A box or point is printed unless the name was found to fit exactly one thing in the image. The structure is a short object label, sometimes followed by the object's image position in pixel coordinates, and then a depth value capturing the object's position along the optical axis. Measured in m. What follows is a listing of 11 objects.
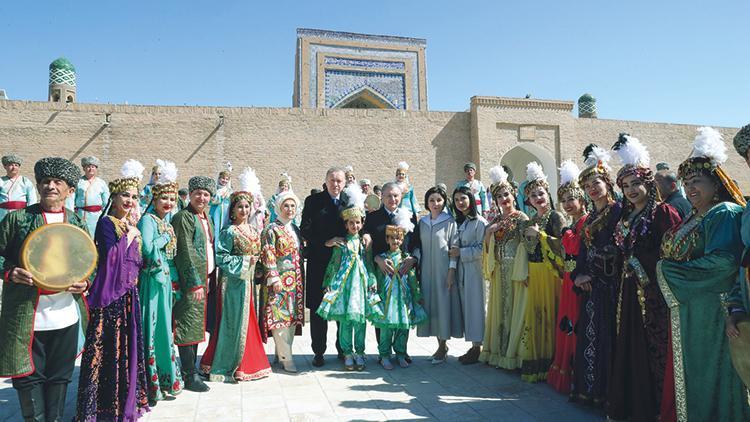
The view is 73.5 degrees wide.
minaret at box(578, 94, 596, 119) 26.55
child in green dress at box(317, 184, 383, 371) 4.52
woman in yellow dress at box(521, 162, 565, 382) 4.18
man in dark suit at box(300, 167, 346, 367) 4.80
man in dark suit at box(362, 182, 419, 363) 4.82
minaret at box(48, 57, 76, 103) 23.61
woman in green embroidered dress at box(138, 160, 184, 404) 3.57
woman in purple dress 3.19
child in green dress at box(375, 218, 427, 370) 4.61
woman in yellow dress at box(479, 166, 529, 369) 4.45
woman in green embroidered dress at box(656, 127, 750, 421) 2.57
